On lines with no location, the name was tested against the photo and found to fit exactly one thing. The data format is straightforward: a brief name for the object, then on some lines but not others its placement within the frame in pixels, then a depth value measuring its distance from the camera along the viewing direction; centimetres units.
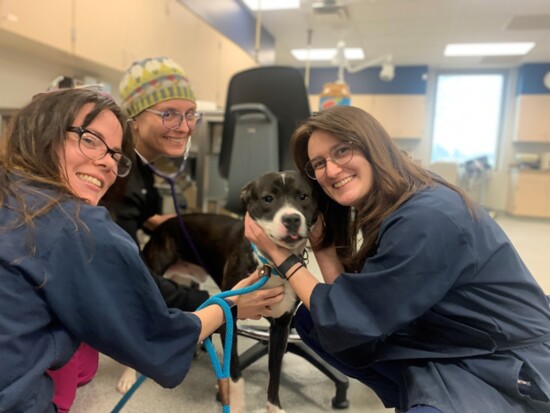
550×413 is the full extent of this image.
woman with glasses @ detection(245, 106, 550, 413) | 98
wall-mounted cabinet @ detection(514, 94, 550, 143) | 845
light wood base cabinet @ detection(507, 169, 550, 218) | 722
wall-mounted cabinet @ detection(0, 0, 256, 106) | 275
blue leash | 103
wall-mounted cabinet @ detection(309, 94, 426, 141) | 923
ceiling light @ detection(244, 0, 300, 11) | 612
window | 923
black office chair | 207
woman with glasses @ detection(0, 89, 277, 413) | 73
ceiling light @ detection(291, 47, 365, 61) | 830
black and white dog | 130
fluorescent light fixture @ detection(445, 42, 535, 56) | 757
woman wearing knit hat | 171
